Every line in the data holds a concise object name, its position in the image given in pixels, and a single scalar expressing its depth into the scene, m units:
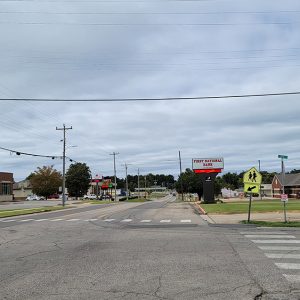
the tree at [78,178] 94.02
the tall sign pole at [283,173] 15.85
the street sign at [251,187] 16.99
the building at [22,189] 111.30
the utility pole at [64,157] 44.34
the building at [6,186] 68.32
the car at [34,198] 82.55
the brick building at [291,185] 68.95
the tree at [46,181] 84.08
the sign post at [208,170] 43.19
